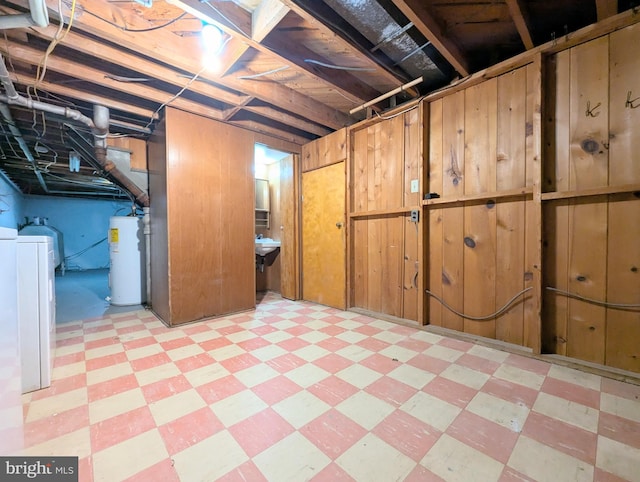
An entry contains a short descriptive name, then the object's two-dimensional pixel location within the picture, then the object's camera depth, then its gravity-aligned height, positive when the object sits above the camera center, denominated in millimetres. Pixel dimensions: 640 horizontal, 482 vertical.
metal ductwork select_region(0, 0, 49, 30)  1288 +1120
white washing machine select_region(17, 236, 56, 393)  1501 -447
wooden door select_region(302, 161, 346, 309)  3271 -10
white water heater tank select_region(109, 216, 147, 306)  3479 -327
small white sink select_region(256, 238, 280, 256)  3992 -174
